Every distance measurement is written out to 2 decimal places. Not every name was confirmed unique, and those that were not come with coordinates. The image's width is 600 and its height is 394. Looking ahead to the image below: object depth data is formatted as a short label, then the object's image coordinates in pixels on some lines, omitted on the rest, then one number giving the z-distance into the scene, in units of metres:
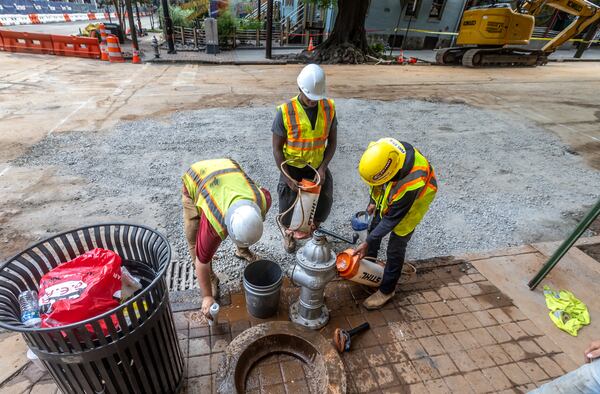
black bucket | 2.54
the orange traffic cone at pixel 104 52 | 13.14
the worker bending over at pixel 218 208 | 2.01
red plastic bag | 1.53
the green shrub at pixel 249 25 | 18.25
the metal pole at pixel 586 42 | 17.97
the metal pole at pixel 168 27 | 13.05
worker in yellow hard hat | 2.34
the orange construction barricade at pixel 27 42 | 13.35
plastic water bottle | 1.57
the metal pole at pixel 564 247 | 2.59
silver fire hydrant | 2.43
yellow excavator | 12.91
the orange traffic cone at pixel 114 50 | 12.91
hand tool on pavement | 2.47
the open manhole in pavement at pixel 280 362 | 2.21
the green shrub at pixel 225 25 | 16.31
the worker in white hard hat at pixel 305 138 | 2.95
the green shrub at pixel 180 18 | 17.89
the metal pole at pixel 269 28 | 13.36
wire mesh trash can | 1.48
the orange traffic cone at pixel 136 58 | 12.97
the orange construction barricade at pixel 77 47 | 13.42
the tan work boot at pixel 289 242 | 3.57
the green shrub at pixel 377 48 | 16.48
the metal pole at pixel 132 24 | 13.87
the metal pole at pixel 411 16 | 18.74
